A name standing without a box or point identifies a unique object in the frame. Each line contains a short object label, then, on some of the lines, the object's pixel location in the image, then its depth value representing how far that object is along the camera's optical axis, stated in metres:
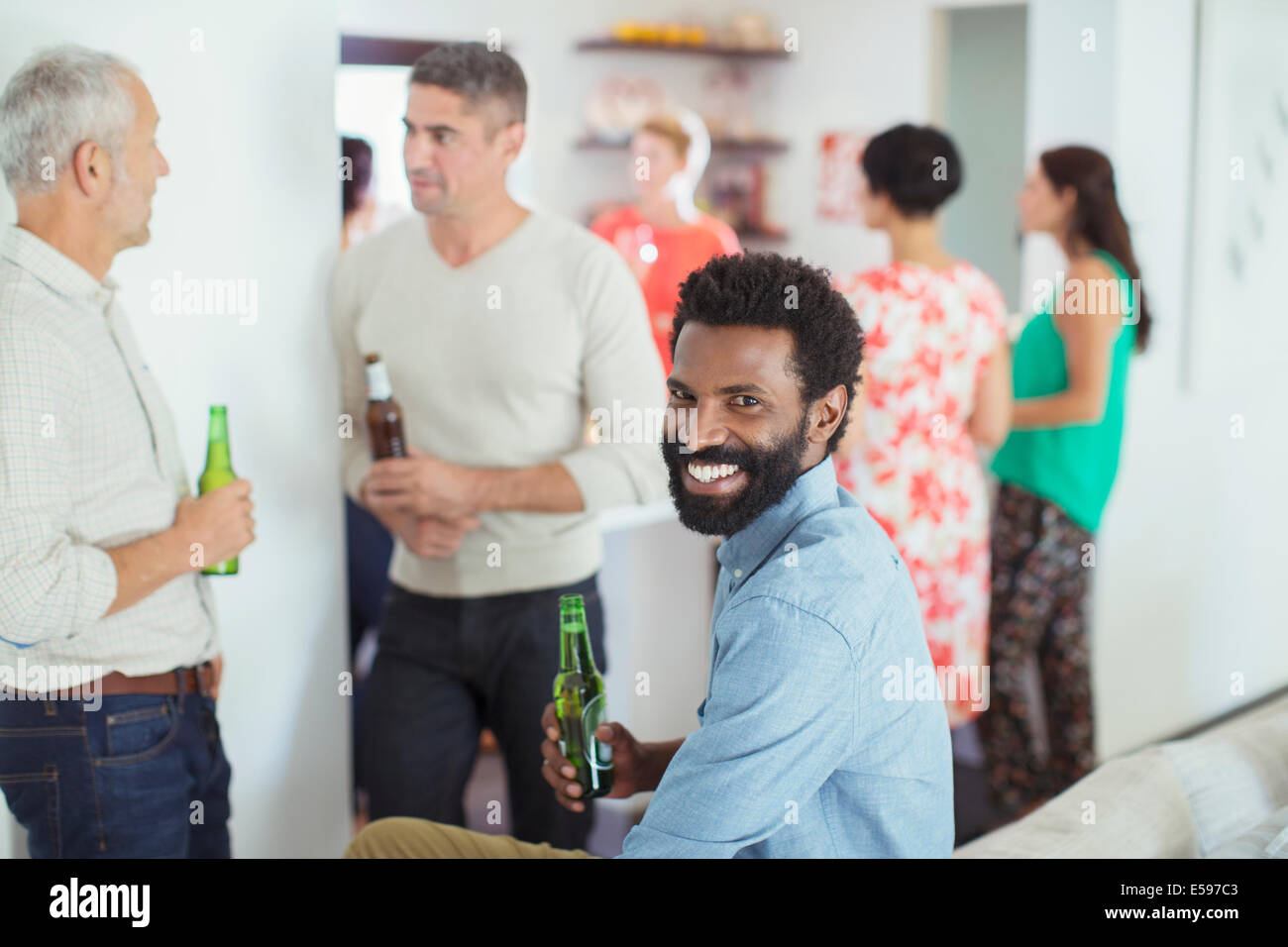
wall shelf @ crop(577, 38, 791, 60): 4.50
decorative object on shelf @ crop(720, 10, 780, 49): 4.76
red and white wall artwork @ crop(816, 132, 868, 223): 4.64
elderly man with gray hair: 1.18
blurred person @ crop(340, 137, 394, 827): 2.45
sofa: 1.27
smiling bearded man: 0.97
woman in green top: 2.40
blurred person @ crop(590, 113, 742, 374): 3.39
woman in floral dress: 2.04
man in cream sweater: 1.61
